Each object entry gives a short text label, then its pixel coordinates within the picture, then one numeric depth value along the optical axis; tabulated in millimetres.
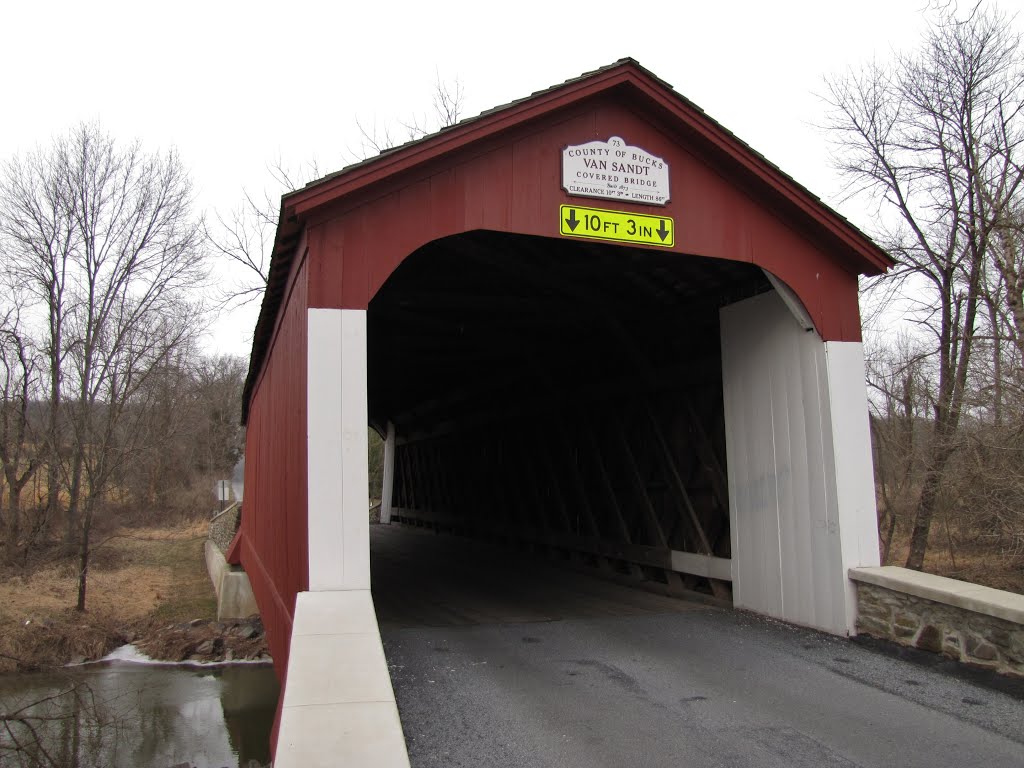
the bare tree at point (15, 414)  21312
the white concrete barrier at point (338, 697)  2762
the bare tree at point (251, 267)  24306
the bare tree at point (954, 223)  10617
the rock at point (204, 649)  14844
